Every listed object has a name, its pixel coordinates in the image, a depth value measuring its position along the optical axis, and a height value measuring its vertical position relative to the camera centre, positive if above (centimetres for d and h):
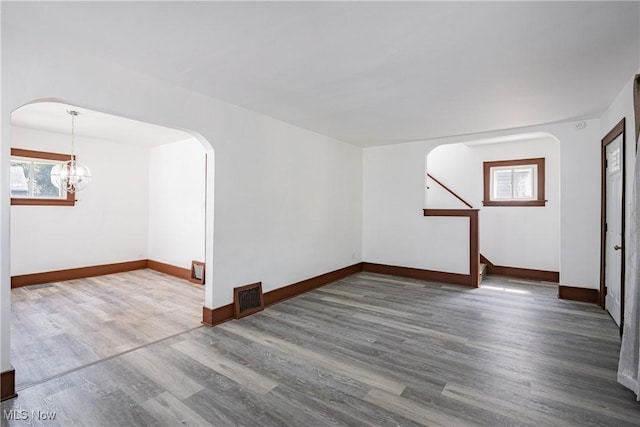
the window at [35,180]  504 +52
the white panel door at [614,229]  333 -16
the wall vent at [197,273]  523 -105
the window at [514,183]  571 +62
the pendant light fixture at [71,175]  452 +53
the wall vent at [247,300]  362 -106
